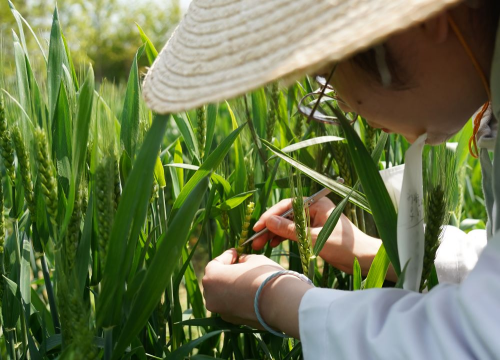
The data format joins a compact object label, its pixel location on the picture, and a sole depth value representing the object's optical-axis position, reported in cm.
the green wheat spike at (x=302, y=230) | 90
